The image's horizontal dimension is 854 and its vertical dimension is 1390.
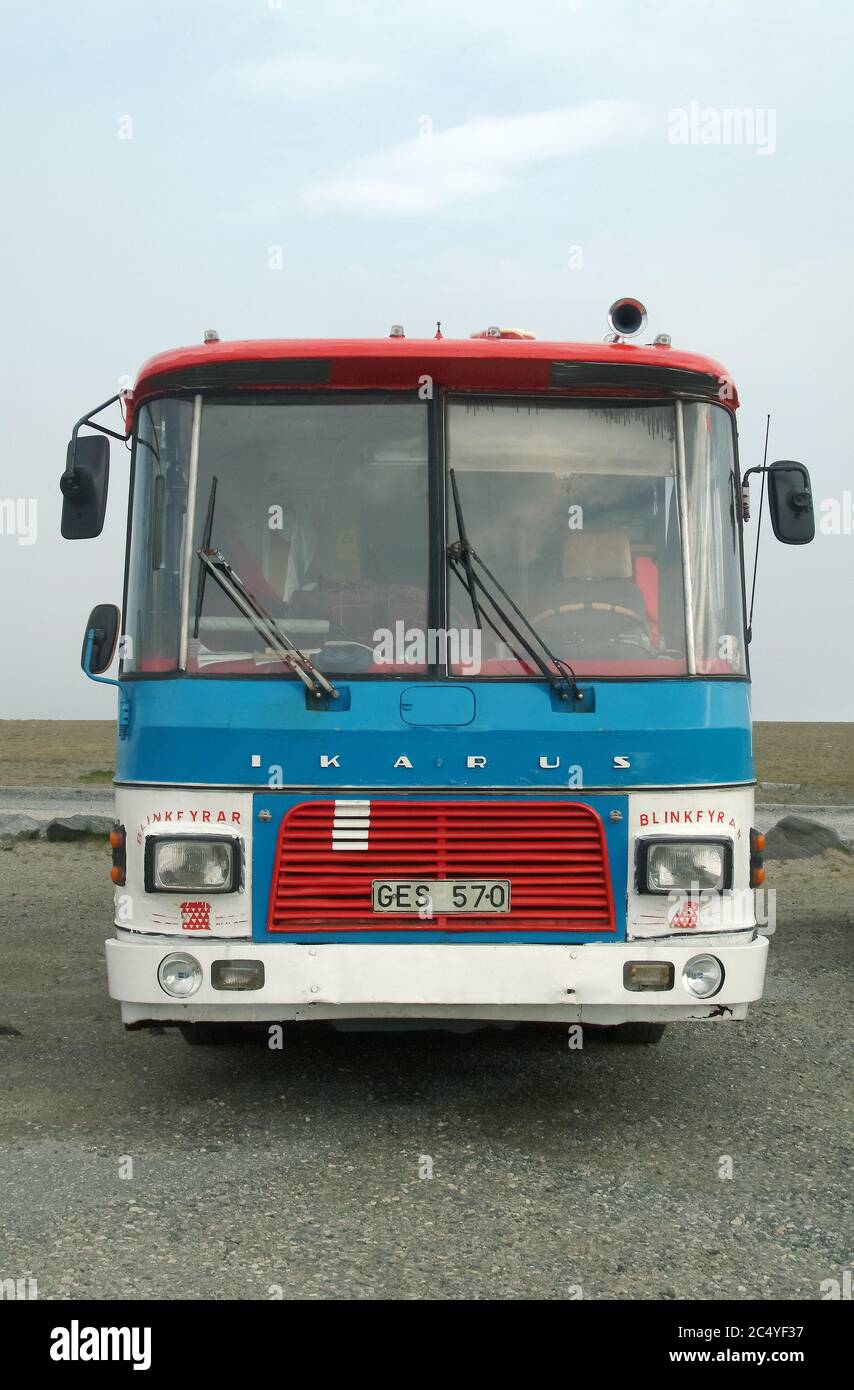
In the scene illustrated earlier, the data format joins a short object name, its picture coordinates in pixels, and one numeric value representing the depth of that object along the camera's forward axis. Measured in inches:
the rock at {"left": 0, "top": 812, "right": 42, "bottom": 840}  745.0
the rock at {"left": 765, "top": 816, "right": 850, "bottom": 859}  697.6
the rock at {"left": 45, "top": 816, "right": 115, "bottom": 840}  726.5
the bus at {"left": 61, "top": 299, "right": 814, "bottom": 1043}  209.8
